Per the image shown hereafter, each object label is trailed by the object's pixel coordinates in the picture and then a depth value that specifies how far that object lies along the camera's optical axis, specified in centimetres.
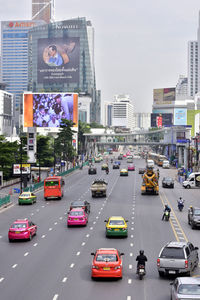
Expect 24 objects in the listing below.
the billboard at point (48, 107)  16562
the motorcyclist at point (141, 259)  2350
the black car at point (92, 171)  10706
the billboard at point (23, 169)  7450
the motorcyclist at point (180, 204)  4915
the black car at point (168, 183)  7662
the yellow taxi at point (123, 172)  10100
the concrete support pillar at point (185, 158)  13125
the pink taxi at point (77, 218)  3950
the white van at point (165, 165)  13312
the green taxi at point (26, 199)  5562
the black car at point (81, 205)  4422
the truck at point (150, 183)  6294
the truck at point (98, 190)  6162
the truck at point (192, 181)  7900
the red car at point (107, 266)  2275
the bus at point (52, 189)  5953
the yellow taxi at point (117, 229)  3416
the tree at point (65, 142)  13088
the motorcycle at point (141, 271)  2320
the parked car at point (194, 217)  3831
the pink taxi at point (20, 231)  3312
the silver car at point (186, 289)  1700
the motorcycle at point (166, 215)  4262
